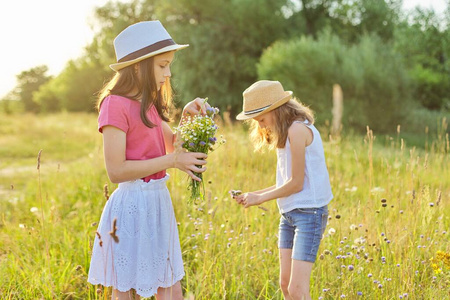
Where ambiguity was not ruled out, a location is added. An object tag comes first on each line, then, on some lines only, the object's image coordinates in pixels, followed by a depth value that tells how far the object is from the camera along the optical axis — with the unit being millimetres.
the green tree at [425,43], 14289
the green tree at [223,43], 20078
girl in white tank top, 2539
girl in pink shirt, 2186
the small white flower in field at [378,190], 4300
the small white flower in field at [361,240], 3350
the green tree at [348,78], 15484
